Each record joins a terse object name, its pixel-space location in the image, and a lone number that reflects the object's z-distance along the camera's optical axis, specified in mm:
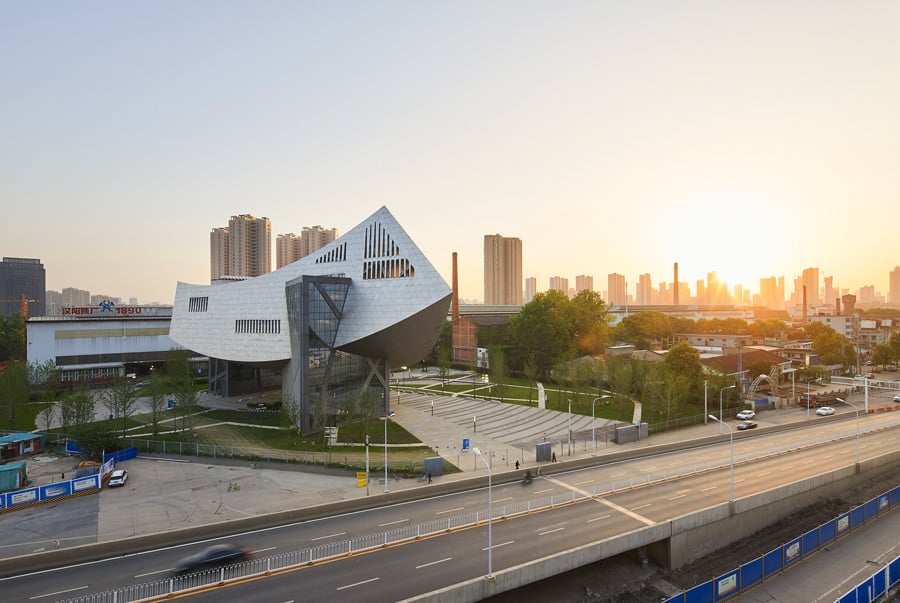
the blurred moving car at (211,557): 22211
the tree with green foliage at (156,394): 49531
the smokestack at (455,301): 112512
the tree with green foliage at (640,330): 113812
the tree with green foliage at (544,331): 91375
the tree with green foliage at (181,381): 50344
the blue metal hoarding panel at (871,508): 33406
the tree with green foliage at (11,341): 92319
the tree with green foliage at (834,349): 94188
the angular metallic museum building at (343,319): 49812
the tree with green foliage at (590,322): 98688
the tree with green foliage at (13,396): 55500
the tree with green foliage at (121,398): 48688
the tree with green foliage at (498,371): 73100
